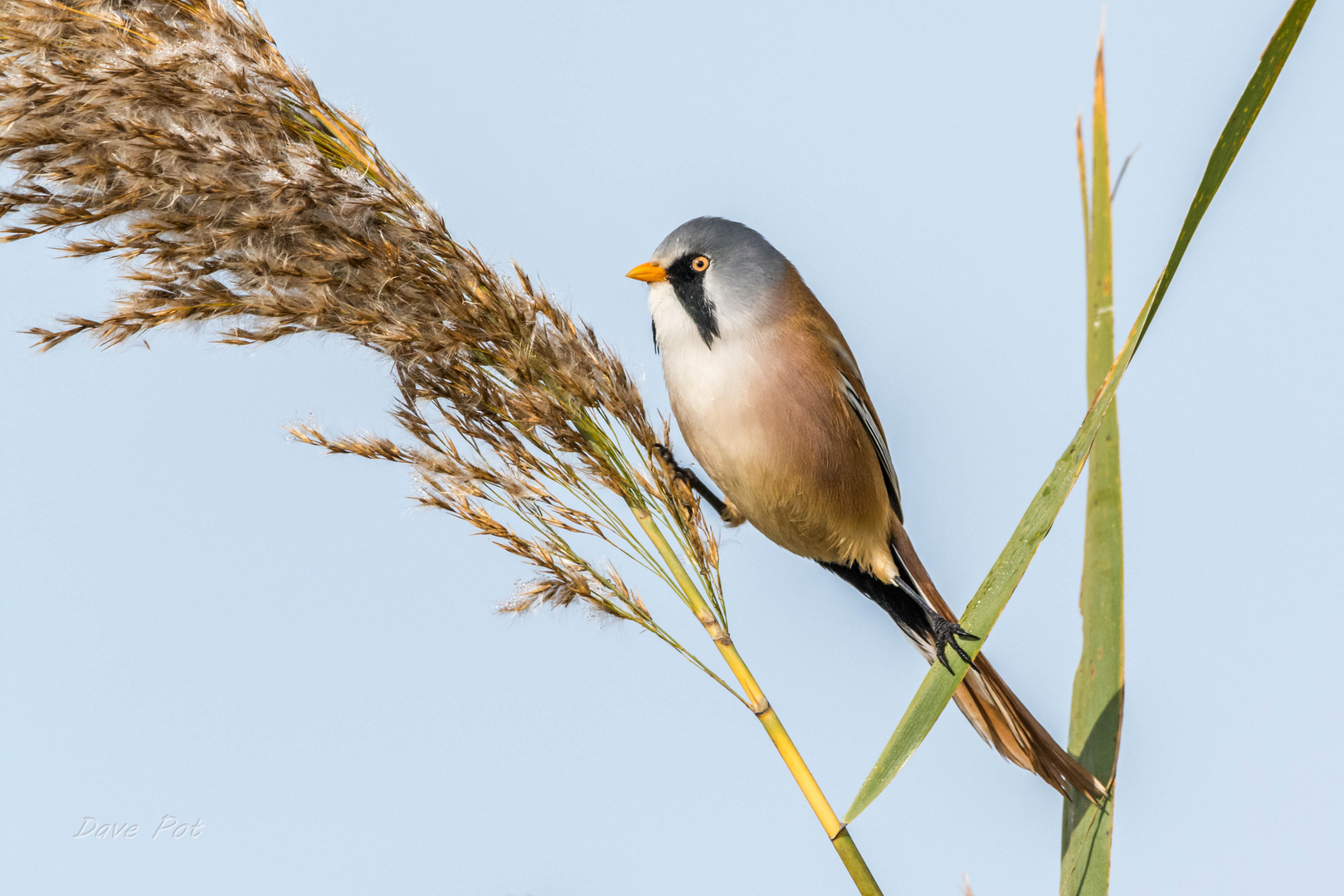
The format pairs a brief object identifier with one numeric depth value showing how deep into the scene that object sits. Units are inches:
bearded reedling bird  156.1
